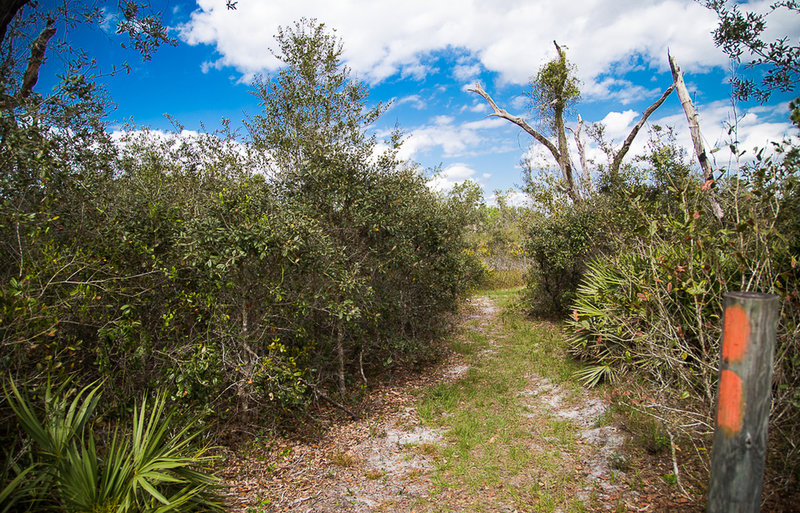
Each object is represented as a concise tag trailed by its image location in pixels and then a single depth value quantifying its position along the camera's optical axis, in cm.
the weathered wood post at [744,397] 201
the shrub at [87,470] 297
